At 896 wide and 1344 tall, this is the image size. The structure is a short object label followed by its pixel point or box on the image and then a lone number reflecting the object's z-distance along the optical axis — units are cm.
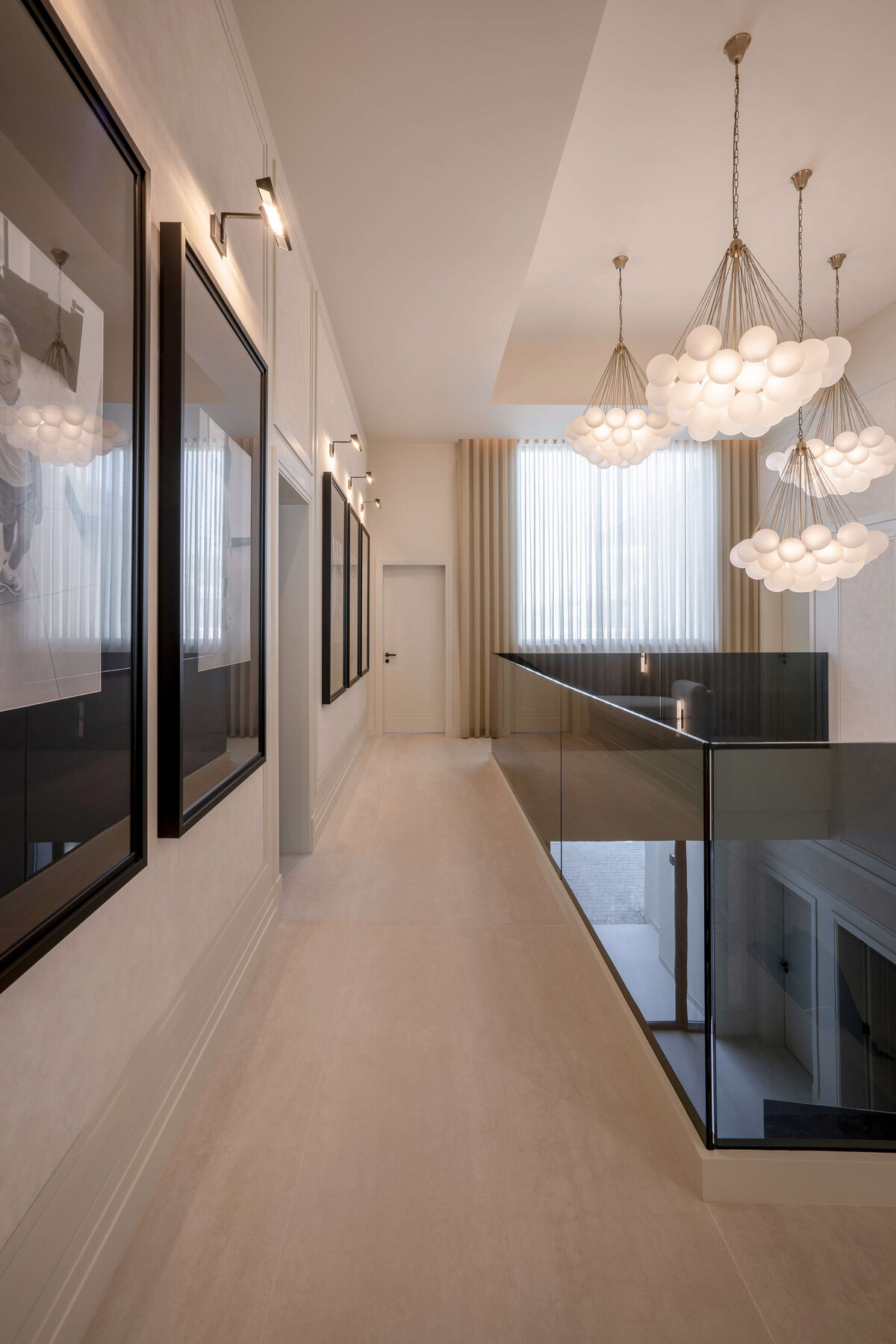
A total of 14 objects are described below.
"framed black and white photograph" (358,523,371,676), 625
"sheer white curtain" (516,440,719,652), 738
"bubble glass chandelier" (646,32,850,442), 260
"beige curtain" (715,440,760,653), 737
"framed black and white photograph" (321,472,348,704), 402
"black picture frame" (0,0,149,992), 118
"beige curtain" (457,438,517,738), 728
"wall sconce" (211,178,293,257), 186
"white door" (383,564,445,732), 754
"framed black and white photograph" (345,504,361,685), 520
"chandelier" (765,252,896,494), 388
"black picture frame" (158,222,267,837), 149
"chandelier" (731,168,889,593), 397
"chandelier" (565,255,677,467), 409
